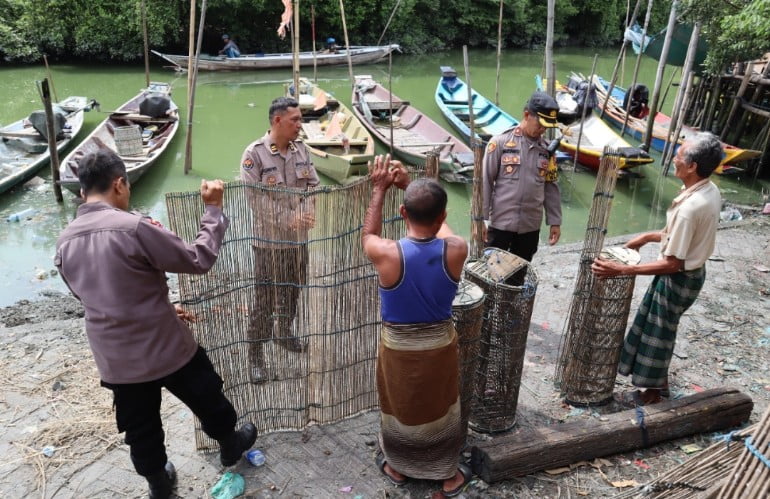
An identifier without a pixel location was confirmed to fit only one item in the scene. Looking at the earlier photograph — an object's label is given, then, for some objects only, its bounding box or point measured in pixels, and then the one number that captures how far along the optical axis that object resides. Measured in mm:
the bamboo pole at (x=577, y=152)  9784
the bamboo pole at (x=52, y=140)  7672
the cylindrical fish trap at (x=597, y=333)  3402
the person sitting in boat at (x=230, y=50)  19391
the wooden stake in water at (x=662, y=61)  9641
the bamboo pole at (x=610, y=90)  10664
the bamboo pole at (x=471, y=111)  8219
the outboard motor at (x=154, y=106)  11273
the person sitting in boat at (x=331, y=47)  20156
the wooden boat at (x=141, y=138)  8458
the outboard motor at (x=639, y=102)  12281
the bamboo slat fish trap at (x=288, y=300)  2941
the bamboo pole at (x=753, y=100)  10259
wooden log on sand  3014
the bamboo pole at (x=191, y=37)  8841
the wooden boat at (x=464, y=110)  11523
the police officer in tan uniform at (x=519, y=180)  4043
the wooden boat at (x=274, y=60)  18344
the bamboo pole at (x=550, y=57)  7680
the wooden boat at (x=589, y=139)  9359
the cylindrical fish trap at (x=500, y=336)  3199
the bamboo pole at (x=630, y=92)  11242
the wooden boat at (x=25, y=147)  8836
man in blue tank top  2443
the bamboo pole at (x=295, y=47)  7595
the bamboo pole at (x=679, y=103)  9336
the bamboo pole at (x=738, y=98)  10242
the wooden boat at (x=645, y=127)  9406
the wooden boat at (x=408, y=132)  9477
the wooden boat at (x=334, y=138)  9164
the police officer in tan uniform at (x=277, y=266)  2980
